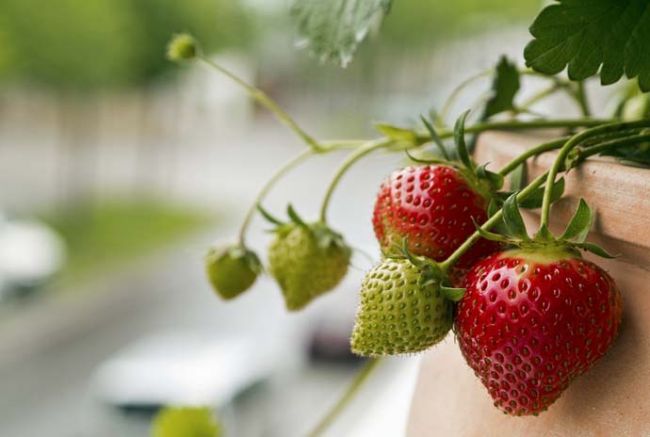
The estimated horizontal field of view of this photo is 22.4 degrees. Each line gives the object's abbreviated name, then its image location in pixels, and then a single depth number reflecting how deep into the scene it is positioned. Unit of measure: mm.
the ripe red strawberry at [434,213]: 332
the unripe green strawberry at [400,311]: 312
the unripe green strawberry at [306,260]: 385
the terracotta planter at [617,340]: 310
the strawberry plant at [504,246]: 307
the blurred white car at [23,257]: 5684
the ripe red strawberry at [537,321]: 306
